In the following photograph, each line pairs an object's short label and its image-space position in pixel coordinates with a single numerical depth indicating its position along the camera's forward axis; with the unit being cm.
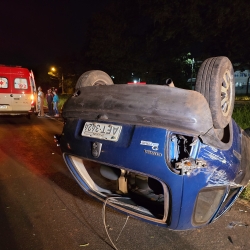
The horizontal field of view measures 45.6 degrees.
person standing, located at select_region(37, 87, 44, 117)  1509
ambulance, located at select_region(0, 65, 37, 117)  1184
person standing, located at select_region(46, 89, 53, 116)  1604
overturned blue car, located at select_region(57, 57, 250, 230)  221
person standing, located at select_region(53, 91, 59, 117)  1514
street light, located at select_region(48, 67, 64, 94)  3939
